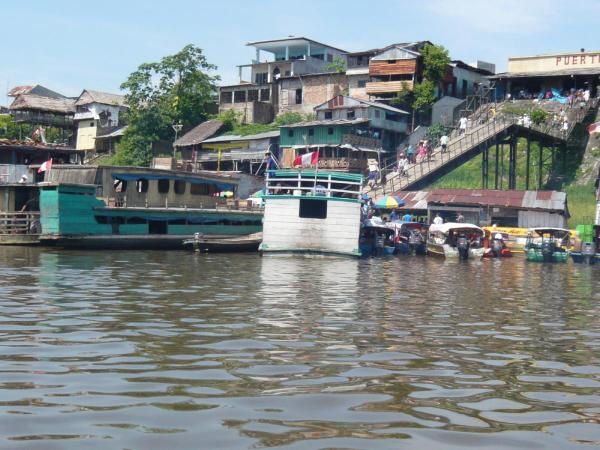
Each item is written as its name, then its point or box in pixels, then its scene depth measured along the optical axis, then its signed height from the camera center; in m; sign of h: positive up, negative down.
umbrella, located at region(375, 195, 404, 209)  41.62 +0.13
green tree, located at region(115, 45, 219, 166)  65.19 +8.33
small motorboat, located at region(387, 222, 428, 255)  37.59 -1.63
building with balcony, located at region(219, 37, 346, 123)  67.94 +11.58
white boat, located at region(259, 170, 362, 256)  31.02 -0.81
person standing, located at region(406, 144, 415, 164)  51.41 +3.46
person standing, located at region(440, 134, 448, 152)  46.57 +3.83
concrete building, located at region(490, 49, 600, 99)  55.44 +9.74
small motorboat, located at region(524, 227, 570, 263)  35.00 -1.66
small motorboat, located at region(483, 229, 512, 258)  36.65 -1.81
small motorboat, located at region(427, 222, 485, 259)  35.13 -1.56
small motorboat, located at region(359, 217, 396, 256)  35.75 -1.61
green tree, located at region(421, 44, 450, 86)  58.59 +10.73
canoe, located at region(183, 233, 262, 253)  32.84 -1.85
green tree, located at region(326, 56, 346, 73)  67.44 +12.01
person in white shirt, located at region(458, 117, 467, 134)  51.06 +5.38
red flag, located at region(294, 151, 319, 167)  35.66 +1.95
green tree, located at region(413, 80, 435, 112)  57.97 +8.25
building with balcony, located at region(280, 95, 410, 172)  54.78 +5.09
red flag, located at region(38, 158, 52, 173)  35.84 +1.32
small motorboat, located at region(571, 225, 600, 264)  34.56 -1.75
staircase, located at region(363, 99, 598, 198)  45.66 +3.32
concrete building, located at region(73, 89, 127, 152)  72.69 +7.00
